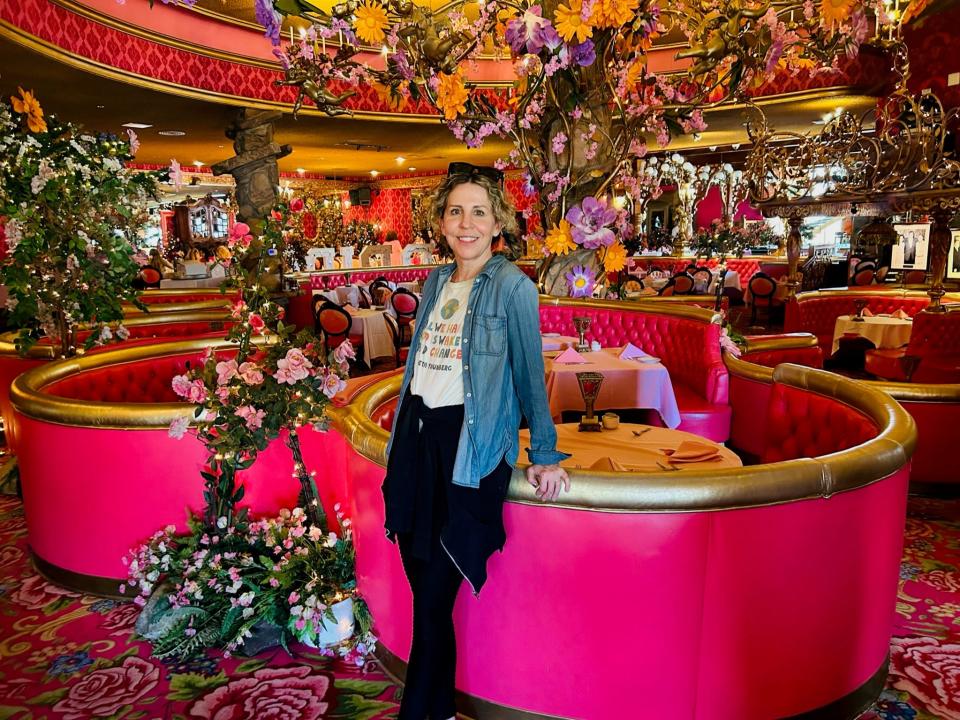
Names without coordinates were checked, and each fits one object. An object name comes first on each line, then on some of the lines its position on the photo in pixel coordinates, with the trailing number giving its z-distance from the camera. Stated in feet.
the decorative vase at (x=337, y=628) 8.32
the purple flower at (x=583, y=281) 16.58
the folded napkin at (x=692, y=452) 8.30
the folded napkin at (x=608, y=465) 7.51
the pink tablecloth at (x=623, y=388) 14.10
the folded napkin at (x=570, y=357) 14.65
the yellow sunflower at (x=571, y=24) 8.98
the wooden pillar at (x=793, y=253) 30.37
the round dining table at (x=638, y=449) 8.14
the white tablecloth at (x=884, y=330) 23.21
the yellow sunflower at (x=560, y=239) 13.23
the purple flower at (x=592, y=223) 13.28
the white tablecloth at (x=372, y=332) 26.78
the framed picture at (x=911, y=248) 31.14
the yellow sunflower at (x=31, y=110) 10.45
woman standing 5.57
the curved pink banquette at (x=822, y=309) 26.76
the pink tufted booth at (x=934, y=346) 18.86
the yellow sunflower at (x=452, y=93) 11.02
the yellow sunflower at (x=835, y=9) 9.07
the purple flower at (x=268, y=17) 8.60
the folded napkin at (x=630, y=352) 15.21
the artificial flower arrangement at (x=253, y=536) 8.29
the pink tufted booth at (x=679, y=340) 15.08
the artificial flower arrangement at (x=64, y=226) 12.01
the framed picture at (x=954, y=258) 24.79
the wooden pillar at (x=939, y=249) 20.71
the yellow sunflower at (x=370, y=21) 9.53
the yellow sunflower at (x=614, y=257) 13.67
